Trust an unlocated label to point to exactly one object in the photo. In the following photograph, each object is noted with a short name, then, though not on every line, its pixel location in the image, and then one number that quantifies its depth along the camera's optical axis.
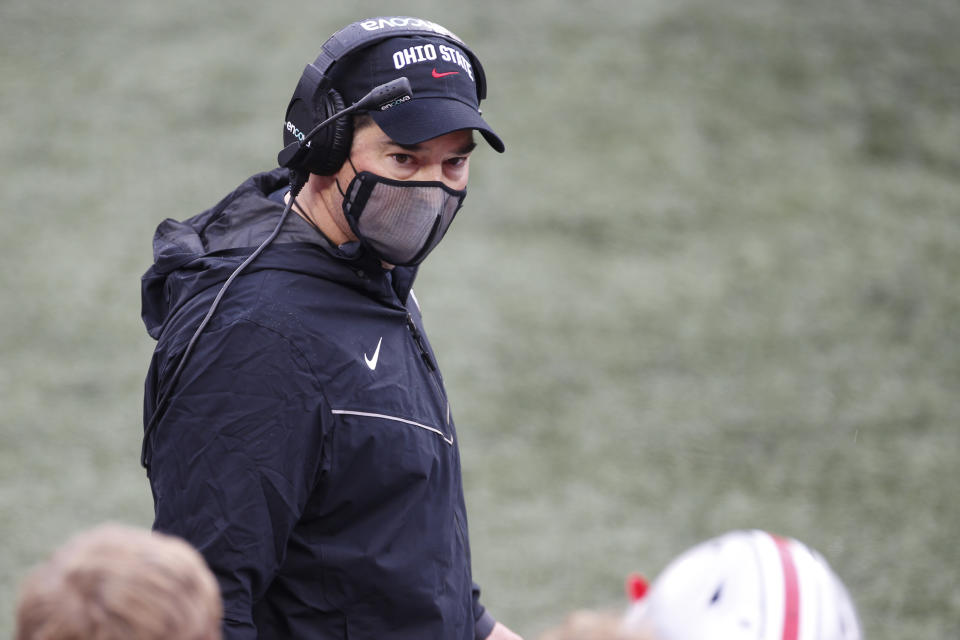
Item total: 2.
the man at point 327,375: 14.81
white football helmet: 14.76
